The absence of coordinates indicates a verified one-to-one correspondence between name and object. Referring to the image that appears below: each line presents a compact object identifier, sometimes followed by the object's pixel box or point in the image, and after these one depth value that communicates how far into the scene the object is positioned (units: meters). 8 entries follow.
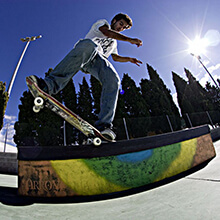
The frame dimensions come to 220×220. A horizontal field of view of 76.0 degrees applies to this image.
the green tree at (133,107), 11.11
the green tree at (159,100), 15.58
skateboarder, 1.49
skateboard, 1.29
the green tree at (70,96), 13.41
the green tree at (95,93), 13.50
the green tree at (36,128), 9.41
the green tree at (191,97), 19.15
